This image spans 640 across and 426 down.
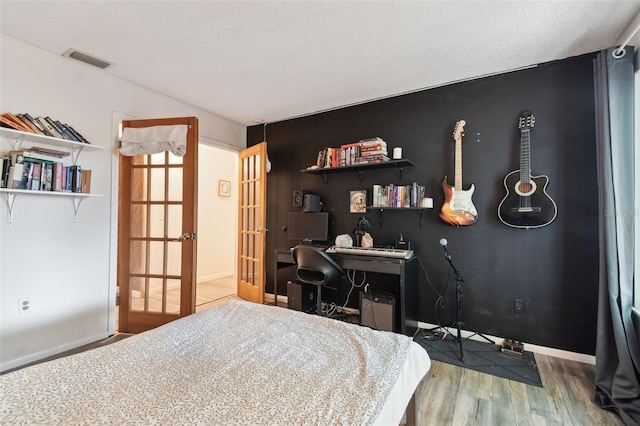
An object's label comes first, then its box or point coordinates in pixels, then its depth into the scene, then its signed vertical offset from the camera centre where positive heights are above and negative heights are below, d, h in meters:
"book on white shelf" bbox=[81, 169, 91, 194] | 2.35 +0.32
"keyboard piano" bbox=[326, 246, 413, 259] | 2.52 -0.30
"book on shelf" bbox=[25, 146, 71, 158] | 2.07 +0.51
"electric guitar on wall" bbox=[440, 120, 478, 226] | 2.54 +0.17
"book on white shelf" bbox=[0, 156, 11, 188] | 1.97 +0.32
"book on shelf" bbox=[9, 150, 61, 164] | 1.98 +0.46
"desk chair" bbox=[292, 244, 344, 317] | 2.65 -0.44
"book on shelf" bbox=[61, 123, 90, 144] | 2.30 +0.71
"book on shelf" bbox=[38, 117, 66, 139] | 2.19 +0.71
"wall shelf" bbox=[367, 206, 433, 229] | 2.72 +0.11
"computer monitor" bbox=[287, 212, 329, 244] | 3.21 -0.08
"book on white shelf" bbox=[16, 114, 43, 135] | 2.05 +0.70
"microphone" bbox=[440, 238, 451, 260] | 2.33 -0.27
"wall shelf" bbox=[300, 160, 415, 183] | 2.80 +0.56
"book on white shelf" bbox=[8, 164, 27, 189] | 1.97 +0.30
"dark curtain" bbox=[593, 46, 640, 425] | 1.69 -0.09
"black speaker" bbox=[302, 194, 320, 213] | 3.28 +0.19
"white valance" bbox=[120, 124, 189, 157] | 2.61 +0.73
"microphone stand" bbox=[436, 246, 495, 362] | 2.38 -0.78
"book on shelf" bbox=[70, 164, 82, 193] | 2.27 +0.32
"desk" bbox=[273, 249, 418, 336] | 2.42 -0.46
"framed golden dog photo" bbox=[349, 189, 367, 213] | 3.08 +0.20
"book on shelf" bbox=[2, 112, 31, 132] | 1.99 +0.70
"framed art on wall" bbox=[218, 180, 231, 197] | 5.12 +0.57
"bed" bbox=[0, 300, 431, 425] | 0.79 -0.54
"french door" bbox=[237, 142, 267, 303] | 3.40 -0.04
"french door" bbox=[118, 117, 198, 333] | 2.66 -0.14
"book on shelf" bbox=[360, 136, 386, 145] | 2.83 +0.79
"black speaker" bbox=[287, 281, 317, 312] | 3.06 -0.83
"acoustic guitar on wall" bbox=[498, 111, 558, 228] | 2.27 +0.20
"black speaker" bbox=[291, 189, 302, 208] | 3.47 +0.28
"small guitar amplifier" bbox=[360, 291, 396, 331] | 2.52 -0.82
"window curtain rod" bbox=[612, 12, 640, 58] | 1.70 +1.15
